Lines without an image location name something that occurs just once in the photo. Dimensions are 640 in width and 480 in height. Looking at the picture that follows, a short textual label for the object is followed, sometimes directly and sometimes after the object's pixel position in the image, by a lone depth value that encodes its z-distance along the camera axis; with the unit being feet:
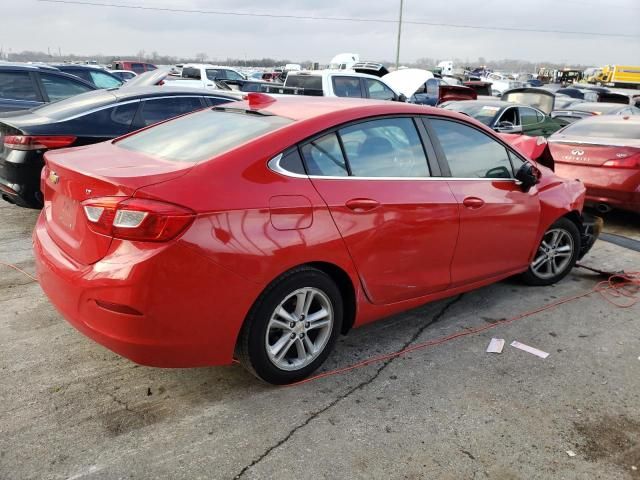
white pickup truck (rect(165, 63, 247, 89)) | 57.20
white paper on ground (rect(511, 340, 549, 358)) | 11.87
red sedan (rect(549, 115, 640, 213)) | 21.59
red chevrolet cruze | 8.31
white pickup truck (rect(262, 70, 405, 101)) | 39.75
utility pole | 136.31
